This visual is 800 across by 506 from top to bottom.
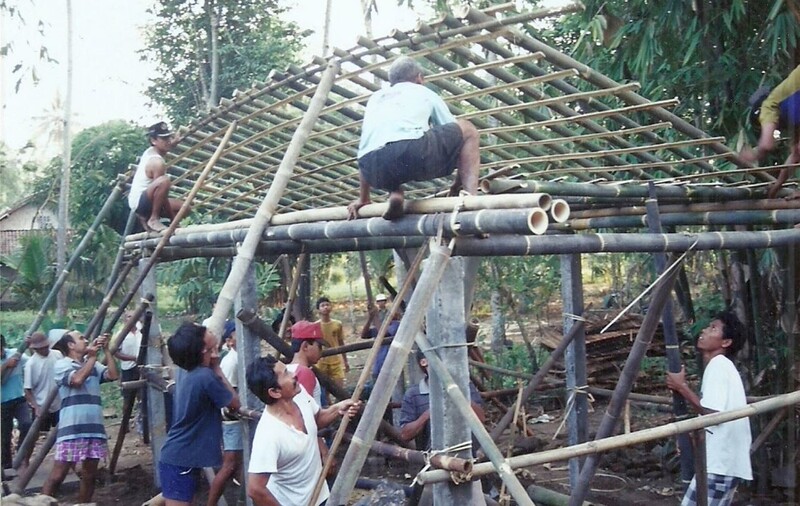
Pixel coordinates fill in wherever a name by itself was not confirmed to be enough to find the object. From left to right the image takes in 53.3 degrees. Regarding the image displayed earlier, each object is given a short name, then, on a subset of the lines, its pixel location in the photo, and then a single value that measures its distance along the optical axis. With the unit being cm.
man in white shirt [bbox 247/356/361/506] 362
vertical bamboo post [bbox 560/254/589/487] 543
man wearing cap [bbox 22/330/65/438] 743
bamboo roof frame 393
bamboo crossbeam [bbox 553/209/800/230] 521
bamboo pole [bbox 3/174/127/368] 724
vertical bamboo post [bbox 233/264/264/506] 495
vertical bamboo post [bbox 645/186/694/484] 430
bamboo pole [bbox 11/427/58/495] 659
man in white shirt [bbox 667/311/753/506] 434
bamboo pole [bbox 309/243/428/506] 345
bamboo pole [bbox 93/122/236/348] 493
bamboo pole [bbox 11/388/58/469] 675
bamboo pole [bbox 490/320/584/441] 529
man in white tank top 615
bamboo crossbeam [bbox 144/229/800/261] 349
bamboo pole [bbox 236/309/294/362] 489
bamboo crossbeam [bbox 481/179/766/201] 411
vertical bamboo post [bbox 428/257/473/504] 356
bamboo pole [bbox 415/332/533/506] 325
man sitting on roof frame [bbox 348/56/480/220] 368
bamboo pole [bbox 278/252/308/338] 688
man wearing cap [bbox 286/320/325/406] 514
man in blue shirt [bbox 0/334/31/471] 770
